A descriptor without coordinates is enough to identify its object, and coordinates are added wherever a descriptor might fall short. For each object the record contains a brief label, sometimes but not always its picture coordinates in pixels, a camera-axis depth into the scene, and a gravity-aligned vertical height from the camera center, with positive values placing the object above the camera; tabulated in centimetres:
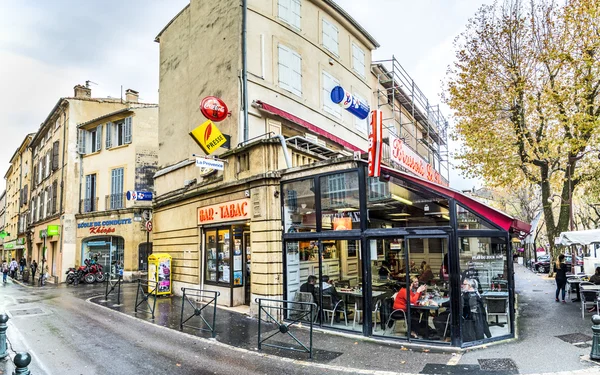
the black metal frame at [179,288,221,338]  955 -230
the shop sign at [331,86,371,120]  1555 +494
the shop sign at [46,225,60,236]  2767 +41
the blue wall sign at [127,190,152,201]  1929 +184
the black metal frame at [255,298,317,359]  801 -230
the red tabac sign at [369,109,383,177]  911 +180
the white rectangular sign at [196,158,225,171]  1185 +206
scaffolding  2344 +766
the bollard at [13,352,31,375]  507 -154
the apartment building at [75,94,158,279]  2586 +317
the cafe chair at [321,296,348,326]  1005 -187
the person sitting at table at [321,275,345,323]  1016 -149
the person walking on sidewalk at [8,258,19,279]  3164 -253
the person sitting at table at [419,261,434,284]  911 -103
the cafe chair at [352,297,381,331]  946 -181
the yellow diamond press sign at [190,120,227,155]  1315 +304
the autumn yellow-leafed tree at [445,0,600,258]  1684 +574
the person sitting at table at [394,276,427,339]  877 -154
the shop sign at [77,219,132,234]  2602 +65
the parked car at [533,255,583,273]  2918 -274
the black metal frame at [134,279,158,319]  1264 -233
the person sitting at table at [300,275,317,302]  1060 -143
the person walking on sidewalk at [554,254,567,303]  1391 -163
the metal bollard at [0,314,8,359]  763 -181
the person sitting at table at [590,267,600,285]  1302 -164
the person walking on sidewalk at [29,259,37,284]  2841 -227
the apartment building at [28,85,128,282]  2727 +419
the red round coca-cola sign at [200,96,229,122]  1316 +404
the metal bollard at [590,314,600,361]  712 -199
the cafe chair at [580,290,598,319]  1112 -193
